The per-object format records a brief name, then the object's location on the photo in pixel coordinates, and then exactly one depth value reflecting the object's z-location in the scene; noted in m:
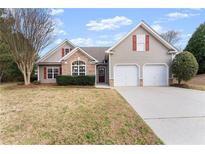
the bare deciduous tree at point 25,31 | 11.44
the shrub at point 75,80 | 12.21
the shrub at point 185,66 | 12.04
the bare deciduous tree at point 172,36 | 22.15
